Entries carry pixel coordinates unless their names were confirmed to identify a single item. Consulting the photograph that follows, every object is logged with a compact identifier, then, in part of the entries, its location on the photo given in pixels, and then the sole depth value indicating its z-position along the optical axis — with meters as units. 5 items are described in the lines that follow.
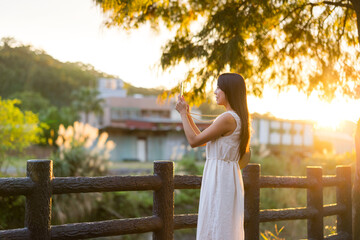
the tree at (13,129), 16.22
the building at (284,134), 35.97
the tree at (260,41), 6.90
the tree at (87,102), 51.41
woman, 3.37
